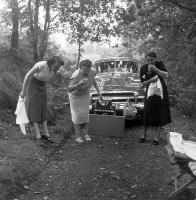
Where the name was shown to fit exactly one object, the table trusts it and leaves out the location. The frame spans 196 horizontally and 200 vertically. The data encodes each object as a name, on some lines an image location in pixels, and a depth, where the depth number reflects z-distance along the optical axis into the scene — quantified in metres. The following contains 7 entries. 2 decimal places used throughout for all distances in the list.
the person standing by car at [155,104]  6.96
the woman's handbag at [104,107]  7.95
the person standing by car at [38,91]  6.50
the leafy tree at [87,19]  18.61
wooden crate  7.61
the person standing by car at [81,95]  6.93
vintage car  8.05
